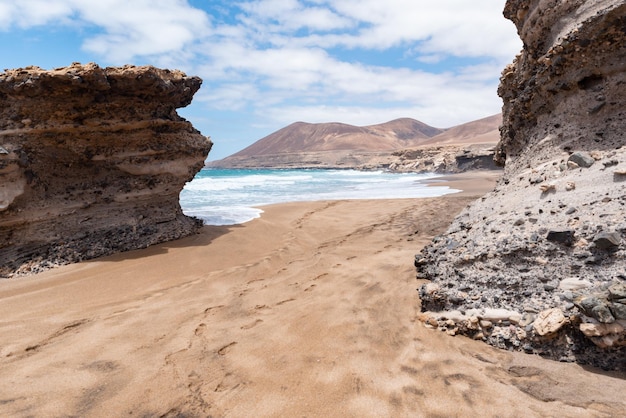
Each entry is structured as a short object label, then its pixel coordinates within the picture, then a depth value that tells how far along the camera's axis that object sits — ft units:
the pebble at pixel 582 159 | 11.32
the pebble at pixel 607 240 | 8.22
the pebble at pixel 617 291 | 7.18
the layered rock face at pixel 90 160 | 17.54
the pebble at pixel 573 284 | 8.19
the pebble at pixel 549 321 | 7.90
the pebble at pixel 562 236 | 9.08
